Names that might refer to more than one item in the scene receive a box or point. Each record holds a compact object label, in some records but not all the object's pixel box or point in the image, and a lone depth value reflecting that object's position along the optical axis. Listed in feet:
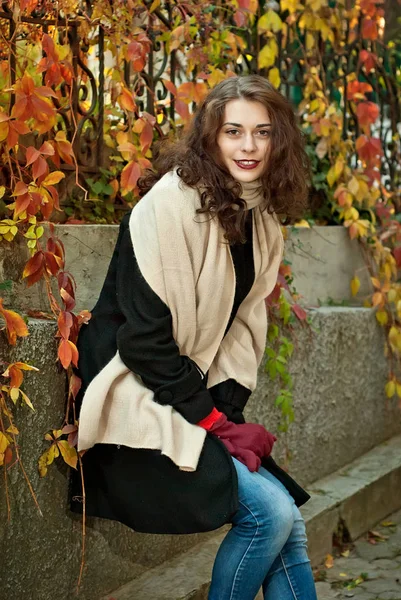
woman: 9.39
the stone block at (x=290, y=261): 10.37
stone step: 11.58
